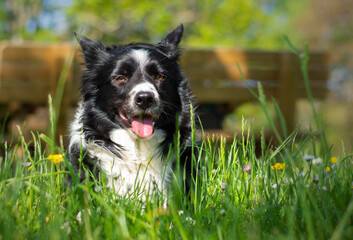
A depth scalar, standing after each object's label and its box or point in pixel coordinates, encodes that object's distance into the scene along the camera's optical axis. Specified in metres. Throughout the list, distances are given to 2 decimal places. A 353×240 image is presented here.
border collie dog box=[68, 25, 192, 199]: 2.87
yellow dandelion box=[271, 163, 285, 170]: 2.67
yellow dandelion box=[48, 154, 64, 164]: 2.16
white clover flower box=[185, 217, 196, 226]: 1.83
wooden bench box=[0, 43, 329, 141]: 6.41
